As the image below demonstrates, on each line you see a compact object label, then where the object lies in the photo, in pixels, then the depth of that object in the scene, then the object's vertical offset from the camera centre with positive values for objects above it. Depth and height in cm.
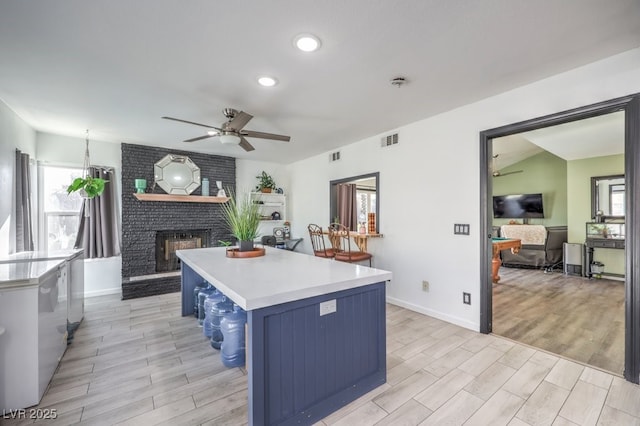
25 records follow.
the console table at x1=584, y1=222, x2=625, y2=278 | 495 -50
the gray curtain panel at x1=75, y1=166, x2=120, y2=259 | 427 -17
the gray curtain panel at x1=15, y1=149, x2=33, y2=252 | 311 +11
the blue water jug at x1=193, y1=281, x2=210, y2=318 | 335 -98
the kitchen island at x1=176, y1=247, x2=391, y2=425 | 142 -71
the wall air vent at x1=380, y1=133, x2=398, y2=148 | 384 +102
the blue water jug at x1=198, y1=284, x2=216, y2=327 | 304 -96
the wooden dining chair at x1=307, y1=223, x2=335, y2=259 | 423 -62
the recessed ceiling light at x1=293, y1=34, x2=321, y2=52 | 185 +117
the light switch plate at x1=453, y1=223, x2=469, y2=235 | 300 -19
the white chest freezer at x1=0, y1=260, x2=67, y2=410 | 175 -82
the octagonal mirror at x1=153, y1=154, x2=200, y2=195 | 486 +70
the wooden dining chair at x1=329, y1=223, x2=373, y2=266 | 385 -59
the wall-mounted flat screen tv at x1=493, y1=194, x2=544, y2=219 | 694 +12
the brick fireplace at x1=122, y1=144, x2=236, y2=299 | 452 -25
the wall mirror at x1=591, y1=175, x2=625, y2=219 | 529 +29
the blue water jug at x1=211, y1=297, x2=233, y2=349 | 251 -100
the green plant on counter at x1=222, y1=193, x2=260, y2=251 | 262 -10
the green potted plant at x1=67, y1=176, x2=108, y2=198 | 375 +37
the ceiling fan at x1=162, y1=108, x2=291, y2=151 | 266 +80
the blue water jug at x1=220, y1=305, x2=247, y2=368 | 223 -104
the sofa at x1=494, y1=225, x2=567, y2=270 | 591 -80
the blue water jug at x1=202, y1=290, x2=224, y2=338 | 266 -91
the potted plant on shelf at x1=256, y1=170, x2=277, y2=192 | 589 +63
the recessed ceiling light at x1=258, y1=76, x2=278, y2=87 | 241 +117
